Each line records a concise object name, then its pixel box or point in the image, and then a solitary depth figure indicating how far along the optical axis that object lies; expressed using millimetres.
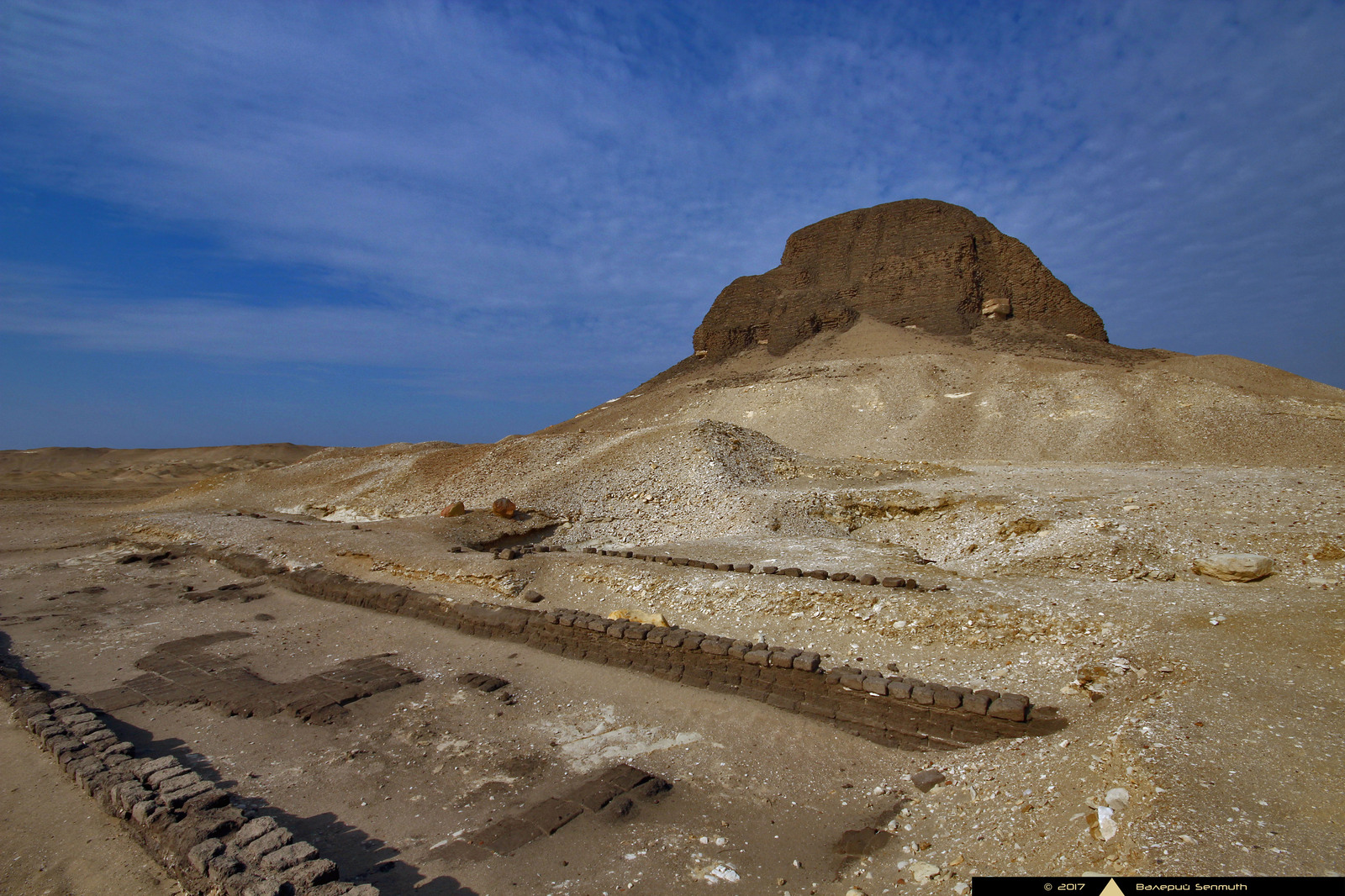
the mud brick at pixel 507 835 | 4035
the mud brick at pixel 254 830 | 3535
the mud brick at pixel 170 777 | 4191
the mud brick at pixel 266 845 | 3398
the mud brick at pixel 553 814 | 4246
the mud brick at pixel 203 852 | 3377
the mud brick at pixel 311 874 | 3186
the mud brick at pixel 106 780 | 4305
